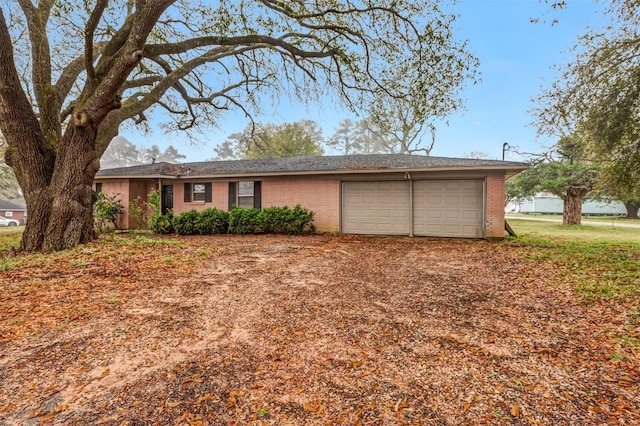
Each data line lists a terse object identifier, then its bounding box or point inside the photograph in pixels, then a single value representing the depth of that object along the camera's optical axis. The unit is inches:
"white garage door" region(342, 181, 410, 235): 471.5
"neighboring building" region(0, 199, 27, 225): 1369.3
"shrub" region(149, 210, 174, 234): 480.7
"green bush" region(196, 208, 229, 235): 485.4
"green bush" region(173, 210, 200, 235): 480.4
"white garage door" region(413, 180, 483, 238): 438.6
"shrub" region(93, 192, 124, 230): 502.6
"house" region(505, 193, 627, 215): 1209.4
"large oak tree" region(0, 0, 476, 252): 287.9
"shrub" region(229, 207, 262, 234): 487.2
